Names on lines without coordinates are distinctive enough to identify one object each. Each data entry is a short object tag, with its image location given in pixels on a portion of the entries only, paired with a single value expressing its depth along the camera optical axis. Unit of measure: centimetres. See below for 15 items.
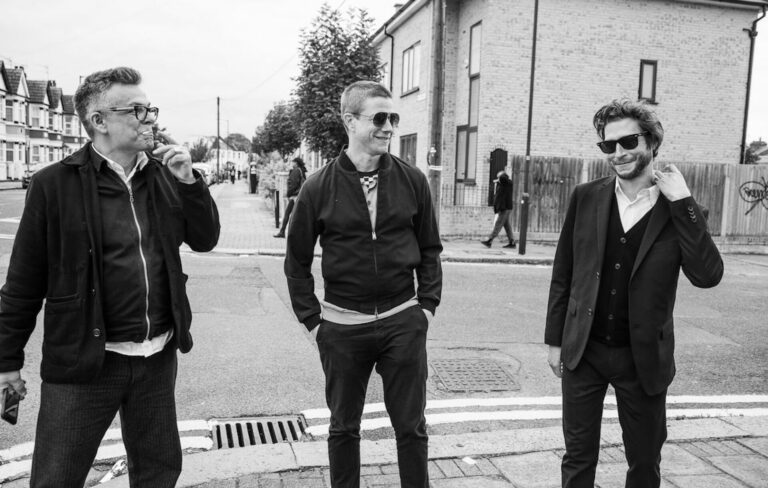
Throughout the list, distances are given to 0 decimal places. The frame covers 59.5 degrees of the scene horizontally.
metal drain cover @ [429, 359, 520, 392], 561
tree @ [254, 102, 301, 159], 4428
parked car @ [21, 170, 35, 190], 4171
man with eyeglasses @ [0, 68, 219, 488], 255
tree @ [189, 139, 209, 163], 9250
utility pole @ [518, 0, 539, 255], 1472
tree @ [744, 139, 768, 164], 7101
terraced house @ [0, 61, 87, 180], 5109
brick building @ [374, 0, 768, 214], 1797
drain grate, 438
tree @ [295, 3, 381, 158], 1773
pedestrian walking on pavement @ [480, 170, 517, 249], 1525
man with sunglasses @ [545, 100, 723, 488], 283
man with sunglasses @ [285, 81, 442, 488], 309
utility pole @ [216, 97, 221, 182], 7612
